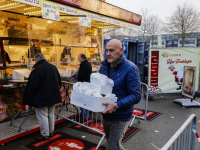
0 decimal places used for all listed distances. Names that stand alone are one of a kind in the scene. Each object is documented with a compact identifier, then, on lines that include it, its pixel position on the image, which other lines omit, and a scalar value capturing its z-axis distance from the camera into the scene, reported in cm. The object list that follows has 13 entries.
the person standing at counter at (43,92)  401
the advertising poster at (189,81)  717
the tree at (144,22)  2983
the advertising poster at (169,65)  852
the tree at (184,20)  2902
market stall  536
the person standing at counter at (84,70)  558
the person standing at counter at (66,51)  746
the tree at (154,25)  3140
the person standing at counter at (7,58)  663
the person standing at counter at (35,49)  654
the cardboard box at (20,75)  529
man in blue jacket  223
